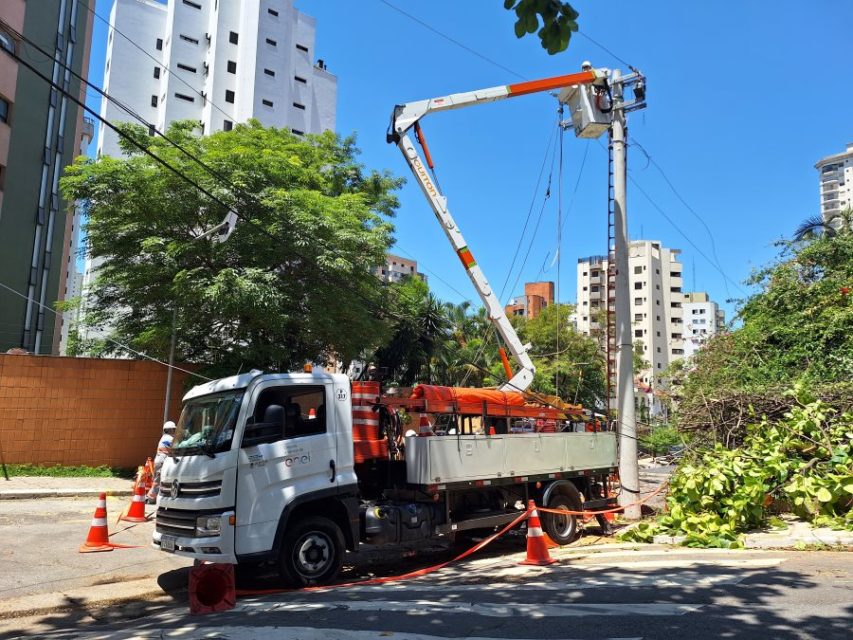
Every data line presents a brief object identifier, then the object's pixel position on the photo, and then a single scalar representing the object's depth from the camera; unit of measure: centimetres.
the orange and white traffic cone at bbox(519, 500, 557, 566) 896
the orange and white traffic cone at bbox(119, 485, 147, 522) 1214
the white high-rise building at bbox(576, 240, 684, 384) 9638
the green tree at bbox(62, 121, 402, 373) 1650
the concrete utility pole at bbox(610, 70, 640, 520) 1291
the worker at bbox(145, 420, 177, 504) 1305
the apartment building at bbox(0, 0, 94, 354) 2414
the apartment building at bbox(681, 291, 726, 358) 11144
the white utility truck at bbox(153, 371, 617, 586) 725
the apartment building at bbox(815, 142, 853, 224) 17350
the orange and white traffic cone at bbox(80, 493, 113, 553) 973
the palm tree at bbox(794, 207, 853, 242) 1762
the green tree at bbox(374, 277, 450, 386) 2948
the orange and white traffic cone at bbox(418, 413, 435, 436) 955
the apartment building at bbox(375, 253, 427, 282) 12175
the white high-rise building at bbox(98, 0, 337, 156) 5456
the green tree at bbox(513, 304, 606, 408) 3941
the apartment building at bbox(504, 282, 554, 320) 10658
